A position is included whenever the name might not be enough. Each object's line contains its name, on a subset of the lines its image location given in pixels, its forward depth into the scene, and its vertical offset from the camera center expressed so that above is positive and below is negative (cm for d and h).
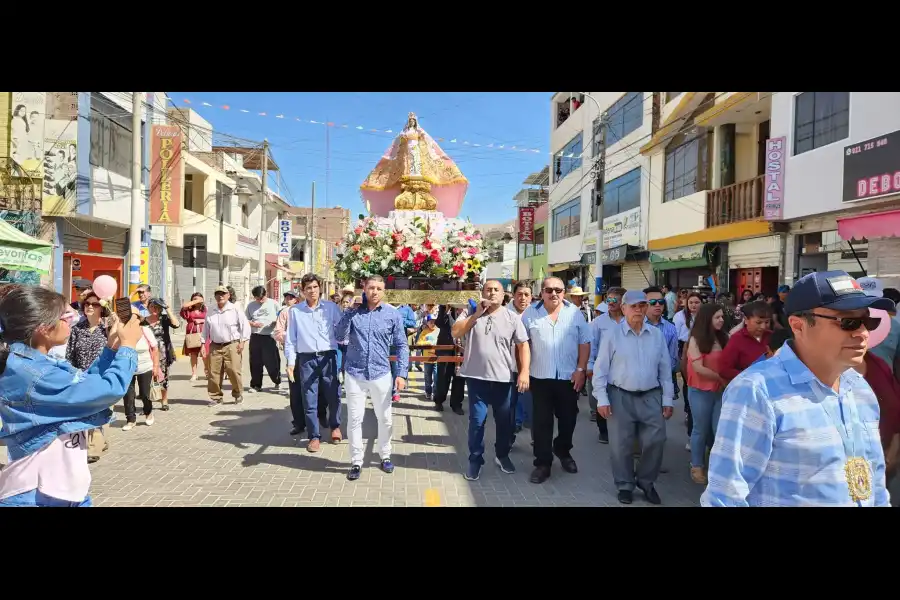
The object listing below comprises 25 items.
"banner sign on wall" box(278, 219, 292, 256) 3466 +334
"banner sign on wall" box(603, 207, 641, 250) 2048 +275
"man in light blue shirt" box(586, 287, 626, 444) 519 -28
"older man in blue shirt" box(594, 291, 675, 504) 461 -84
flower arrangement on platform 573 +43
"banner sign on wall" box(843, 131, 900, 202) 895 +237
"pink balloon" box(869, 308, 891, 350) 333 -19
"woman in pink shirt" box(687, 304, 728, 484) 486 -73
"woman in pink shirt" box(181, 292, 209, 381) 944 -53
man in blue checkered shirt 186 -44
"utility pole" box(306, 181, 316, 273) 3637 +359
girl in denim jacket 235 -52
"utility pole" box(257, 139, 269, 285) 2256 +256
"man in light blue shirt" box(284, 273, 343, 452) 623 -72
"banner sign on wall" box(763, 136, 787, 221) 1203 +276
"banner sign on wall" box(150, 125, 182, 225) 1611 +334
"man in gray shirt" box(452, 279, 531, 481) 516 -68
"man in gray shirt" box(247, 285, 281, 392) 912 -87
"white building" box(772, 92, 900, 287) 910 +233
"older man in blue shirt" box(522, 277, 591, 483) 520 -71
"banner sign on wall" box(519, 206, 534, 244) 3434 +455
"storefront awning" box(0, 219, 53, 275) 799 +45
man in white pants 516 -75
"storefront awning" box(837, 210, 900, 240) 846 +127
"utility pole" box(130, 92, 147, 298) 1256 +190
